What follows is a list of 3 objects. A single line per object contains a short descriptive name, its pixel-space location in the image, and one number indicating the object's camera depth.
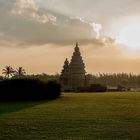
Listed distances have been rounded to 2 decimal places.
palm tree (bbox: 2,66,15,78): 93.59
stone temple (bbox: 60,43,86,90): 72.06
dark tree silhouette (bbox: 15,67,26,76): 94.48
